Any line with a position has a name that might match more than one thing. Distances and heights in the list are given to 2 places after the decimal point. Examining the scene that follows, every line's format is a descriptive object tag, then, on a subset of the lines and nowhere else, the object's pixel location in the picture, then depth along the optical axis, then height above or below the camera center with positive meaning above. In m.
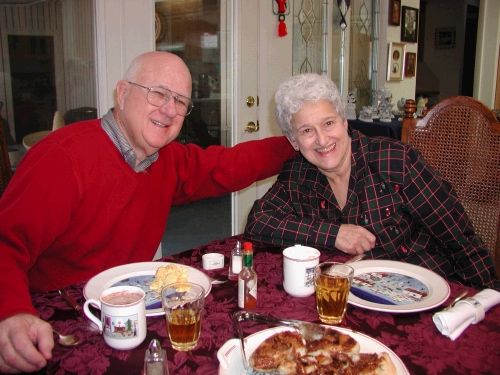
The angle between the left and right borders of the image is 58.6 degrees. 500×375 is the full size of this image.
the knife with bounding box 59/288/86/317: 0.96 -0.44
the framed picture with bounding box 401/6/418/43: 5.00 +0.82
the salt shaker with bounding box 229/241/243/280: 1.14 -0.42
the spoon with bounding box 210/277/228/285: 1.11 -0.45
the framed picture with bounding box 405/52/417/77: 5.21 +0.40
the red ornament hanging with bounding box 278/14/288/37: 3.22 +0.50
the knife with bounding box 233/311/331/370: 0.81 -0.43
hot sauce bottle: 0.98 -0.40
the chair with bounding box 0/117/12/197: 1.43 -0.22
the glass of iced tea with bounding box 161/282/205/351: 0.83 -0.41
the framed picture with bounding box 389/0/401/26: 4.70 +0.89
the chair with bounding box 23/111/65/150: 2.17 -0.18
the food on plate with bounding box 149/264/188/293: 1.04 -0.41
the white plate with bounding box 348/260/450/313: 0.97 -0.45
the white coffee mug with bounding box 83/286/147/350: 0.82 -0.41
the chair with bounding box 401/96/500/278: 1.70 -0.21
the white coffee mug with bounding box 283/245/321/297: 1.03 -0.40
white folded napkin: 0.86 -0.42
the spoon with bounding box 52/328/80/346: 0.84 -0.46
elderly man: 1.10 -0.25
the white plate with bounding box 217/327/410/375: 0.75 -0.44
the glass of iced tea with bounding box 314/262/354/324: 0.92 -0.40
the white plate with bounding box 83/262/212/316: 1.00 -0.44
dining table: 0.78 -0.46
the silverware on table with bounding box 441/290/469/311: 0.94 -0.43
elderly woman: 1.39 -0.34
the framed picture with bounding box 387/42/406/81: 4.87 +0.40
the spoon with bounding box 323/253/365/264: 1.22 -0.44
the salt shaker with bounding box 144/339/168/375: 0.73 -0.43
